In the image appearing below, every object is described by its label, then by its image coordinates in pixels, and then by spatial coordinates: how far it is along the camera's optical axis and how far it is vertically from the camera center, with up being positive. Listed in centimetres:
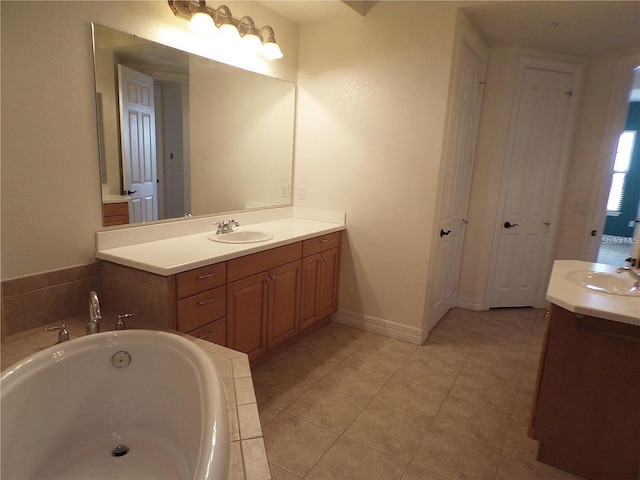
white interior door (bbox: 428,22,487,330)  273 +4
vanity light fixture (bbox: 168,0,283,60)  206 +79
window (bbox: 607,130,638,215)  665 +24
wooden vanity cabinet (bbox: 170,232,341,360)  187 -75
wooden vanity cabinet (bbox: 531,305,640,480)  153 -89
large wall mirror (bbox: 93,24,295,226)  189 +18
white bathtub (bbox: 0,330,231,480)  125 -91
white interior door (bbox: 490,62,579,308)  331 -3
